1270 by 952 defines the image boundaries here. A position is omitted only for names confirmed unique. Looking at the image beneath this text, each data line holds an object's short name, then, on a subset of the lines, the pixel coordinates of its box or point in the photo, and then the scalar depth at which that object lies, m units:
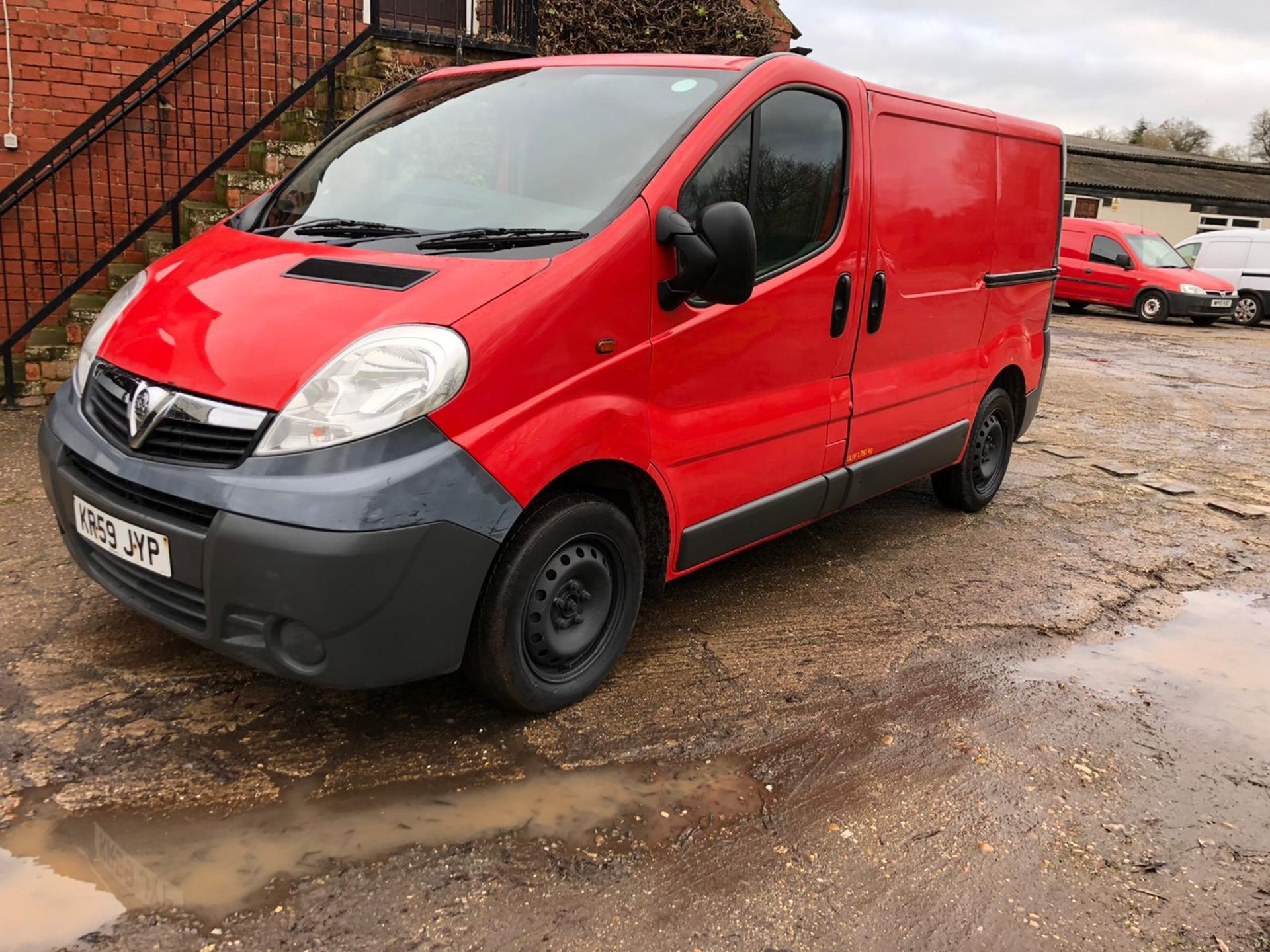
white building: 32.19
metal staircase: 6.79
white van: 18.81
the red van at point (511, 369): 2.41
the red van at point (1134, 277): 17.73
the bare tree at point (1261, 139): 59.53
